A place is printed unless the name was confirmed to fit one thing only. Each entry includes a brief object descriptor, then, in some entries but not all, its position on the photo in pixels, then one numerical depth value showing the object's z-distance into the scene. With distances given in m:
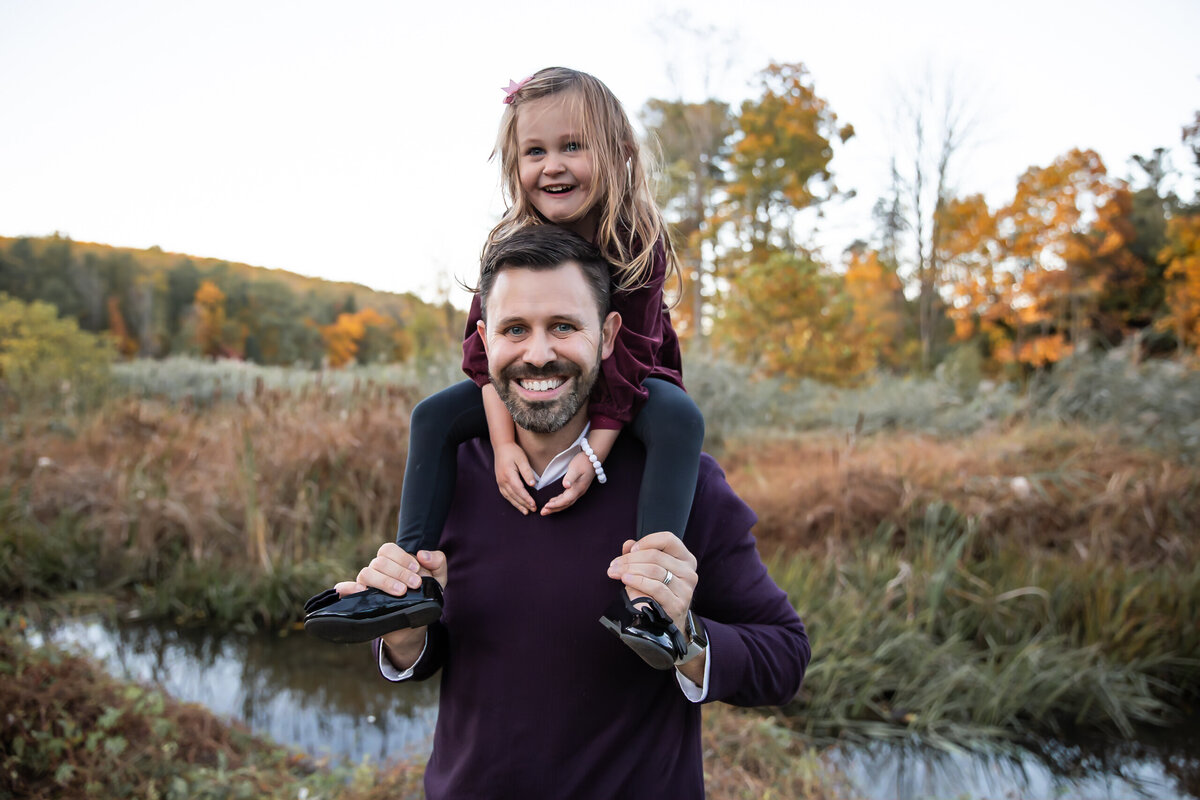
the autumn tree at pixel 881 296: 23.38
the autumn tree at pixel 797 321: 10.86
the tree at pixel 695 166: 17.95
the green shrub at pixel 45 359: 8.53
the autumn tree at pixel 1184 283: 11.09
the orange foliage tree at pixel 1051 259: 15.73
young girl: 1.51
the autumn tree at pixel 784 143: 13.82
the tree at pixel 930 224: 18.05
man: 1.39
